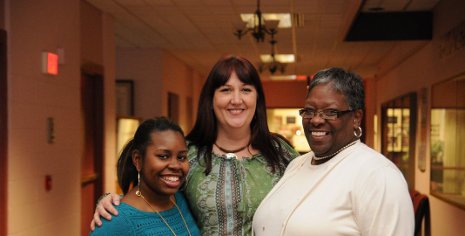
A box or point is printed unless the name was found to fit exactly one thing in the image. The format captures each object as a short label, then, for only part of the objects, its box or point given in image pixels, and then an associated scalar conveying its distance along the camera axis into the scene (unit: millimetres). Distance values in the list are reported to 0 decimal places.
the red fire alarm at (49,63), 4246
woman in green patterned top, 2094
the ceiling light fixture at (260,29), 5387
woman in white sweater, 1468
